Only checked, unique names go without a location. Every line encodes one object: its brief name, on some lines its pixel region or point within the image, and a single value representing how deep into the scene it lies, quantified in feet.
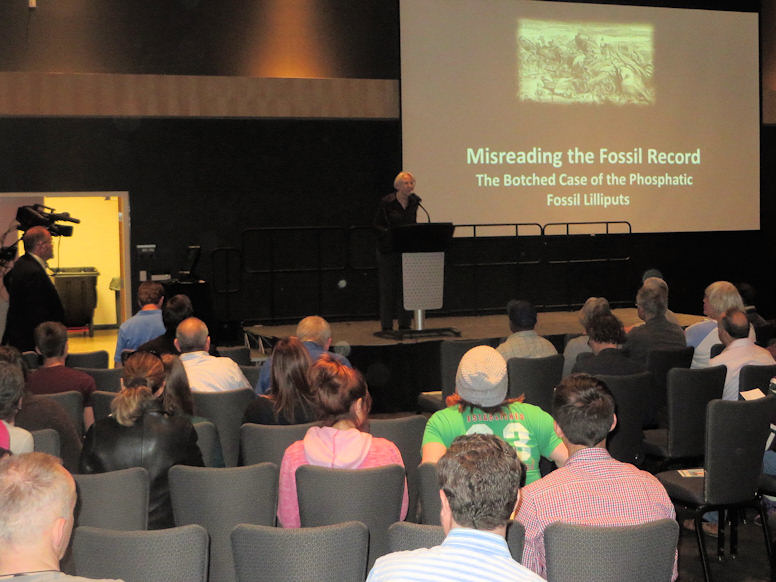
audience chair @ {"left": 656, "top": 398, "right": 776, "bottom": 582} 12.46
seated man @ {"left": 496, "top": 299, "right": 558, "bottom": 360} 18.99
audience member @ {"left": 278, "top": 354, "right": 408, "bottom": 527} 10.62
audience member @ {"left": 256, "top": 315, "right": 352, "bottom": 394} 17.06
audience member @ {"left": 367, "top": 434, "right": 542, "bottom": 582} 5.73
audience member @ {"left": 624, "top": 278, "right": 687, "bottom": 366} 19.13
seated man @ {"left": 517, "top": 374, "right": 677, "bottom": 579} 8.55
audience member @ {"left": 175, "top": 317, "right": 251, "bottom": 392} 15.66
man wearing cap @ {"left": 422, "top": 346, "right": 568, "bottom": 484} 10.80
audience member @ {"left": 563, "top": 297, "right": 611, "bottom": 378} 18.54
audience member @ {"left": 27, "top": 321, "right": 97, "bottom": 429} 15.30
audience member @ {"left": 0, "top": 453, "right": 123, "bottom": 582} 5.96
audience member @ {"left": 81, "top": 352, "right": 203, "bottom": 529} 10.74
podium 24.49
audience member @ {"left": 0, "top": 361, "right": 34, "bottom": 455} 10.91
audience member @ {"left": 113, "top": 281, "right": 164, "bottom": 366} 19.97
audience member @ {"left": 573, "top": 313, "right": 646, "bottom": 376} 16.15
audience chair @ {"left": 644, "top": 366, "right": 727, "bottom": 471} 15.01
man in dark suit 21.38
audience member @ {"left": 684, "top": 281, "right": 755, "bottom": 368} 18.94
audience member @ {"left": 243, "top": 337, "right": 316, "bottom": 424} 13.33
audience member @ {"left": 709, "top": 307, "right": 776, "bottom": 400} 15.99
